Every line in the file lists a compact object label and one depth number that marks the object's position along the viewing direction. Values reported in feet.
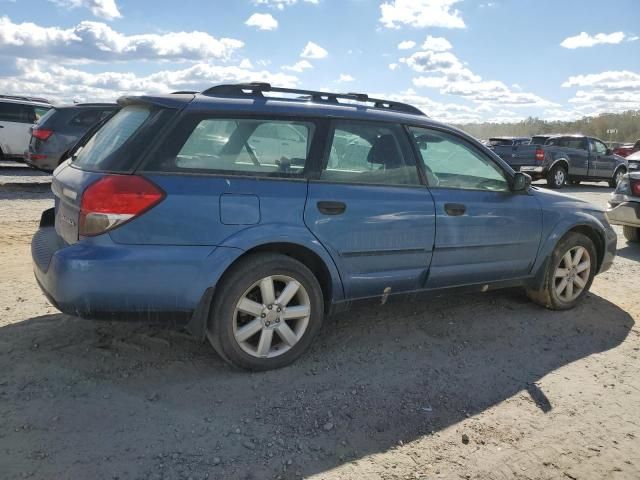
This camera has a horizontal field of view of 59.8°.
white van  45.24
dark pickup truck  56.95
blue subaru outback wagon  10.10
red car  99.00
